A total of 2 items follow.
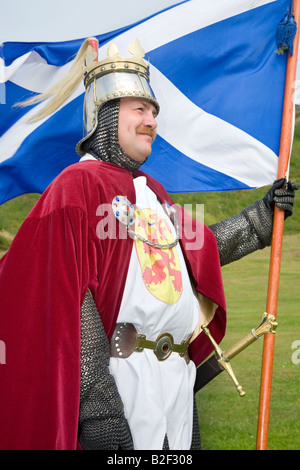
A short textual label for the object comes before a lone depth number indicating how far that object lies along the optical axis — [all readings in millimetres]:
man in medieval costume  2047
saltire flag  3117
